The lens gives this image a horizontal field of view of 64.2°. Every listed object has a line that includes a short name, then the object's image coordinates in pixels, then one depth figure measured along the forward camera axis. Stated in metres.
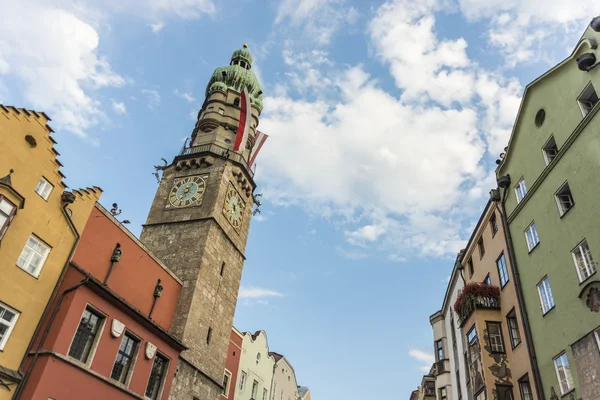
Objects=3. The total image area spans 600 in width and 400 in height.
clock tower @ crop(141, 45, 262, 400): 27.67
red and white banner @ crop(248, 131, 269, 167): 41.25
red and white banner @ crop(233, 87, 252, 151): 38.34
